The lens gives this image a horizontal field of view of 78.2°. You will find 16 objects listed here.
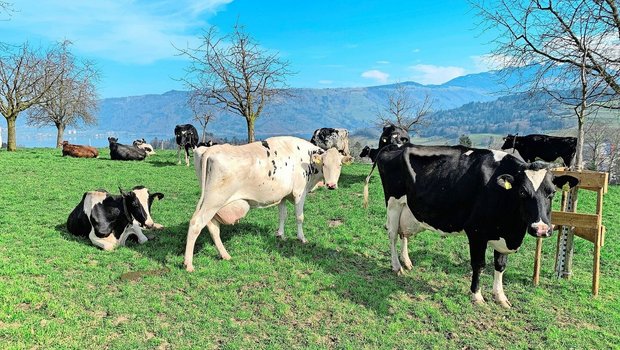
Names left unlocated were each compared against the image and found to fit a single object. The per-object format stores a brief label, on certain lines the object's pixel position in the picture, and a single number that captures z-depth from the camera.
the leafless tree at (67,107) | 34.54
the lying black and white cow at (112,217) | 8.02
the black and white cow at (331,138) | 18.84
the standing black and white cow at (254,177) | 7.27
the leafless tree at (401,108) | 31.13
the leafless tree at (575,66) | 9.76
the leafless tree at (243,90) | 25.81
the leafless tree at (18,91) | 27.61
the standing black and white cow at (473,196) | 5.55
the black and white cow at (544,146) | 17.23
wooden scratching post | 6.70
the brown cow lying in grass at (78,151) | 23.72
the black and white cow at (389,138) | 16.17
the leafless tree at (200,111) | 27.76
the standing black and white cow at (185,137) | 22.70
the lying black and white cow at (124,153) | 23.36
